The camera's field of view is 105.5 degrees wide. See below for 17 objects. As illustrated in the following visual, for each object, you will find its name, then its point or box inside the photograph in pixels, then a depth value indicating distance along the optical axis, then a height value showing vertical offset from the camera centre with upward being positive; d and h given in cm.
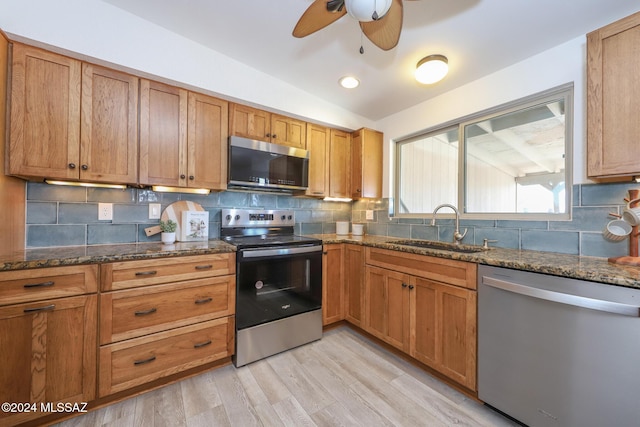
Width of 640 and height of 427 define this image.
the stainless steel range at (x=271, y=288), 186 -62
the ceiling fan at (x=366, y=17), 109 +101
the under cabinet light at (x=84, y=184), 168 +21
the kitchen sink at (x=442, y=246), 205 -27
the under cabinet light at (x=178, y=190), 198 +21
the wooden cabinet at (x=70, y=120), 142 +60
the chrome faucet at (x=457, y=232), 213 -14
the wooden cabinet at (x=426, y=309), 154 -69
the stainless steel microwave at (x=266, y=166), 210 +46
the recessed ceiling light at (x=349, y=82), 220 +123
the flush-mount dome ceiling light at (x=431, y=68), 182 +113
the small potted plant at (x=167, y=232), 193 -14
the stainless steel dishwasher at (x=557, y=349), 103 -65
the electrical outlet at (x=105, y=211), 185 +2
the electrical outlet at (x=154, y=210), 203 +3
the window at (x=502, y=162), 178 +48
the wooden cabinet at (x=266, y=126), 216 +85
